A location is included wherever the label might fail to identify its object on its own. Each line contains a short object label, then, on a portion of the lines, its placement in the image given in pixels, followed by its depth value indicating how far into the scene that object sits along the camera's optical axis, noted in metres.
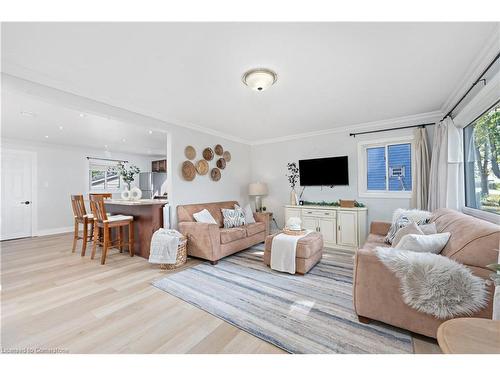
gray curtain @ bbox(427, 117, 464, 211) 2.78
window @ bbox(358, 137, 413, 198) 3.81
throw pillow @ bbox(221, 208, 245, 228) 4.00
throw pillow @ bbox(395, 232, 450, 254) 1.77
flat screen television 4.30
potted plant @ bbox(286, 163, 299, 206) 4.90
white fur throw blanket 1.35
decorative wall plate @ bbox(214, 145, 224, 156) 4.56
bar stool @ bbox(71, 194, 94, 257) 3.76
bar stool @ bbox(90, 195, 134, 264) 3.28
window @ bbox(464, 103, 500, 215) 2.19
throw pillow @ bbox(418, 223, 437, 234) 2.15
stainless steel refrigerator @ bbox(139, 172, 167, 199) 7.35
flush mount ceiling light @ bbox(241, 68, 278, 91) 2.15
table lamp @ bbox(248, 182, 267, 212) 5.04
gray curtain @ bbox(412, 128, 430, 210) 3.41
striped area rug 1.56
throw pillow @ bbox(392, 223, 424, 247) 2.12
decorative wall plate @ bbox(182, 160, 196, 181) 3.87
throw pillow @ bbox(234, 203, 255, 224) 4.33
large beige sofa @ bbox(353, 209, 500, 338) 1.42
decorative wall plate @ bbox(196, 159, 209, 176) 4.14
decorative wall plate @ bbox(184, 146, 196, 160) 3.94
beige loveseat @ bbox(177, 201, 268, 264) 3.19
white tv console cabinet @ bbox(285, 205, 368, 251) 3.82
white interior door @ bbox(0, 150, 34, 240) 4.93
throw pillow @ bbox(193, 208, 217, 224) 3.61
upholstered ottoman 2.76
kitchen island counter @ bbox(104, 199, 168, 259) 3.47
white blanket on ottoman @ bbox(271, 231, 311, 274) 2.79
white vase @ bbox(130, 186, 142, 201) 4.04
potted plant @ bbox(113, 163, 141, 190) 4.15
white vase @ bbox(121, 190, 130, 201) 4.03
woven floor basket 3.04
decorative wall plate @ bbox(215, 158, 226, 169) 4.63
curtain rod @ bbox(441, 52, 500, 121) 1.83
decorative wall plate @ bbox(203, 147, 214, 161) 4.29
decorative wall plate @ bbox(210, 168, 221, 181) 4.48
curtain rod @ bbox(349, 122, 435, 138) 3.51
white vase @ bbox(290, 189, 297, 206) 4.61
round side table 0.77
